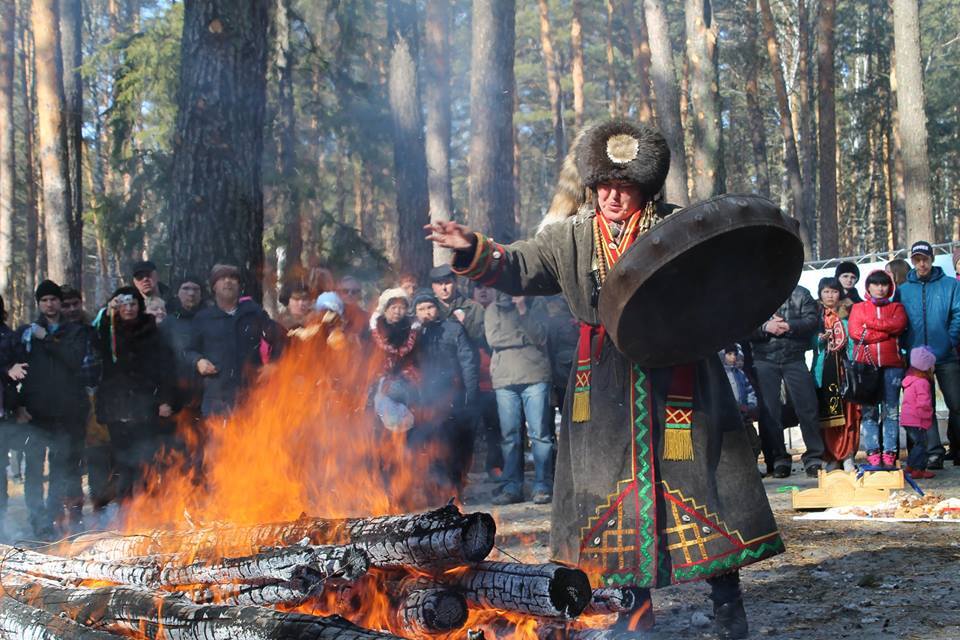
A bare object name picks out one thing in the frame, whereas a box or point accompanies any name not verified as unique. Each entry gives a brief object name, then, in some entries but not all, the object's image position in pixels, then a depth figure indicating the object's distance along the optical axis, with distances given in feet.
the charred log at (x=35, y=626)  14.62
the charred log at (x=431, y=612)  13.34
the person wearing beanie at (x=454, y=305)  34.99
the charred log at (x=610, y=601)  14.12
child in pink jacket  34.86
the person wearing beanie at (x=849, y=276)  40.06
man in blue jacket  35.50
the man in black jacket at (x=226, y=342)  28.78
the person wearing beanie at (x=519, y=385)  32.71
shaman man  14.66
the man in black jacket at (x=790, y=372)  35.35
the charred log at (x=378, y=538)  13.62
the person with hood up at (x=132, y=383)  29.01
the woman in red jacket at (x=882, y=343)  35.24
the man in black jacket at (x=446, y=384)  32.37
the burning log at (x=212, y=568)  13.70
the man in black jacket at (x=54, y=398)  29.86
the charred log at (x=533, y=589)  13.15
